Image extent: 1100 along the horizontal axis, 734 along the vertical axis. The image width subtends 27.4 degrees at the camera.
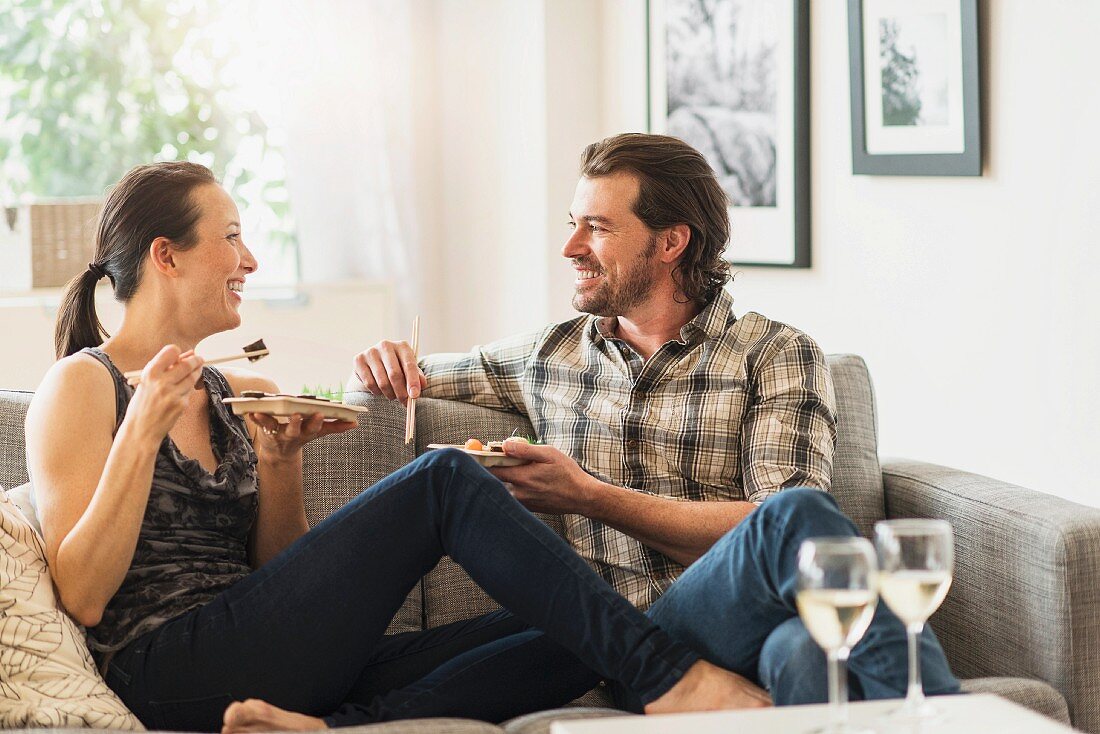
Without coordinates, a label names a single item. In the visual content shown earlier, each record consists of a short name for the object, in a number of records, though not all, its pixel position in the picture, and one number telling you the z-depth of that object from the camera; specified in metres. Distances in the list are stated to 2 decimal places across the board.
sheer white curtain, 5.21
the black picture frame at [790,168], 3.97
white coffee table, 2.25
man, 2.65
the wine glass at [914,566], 2.22
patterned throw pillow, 2.57
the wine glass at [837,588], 2.17
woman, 2.63
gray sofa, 2.74
